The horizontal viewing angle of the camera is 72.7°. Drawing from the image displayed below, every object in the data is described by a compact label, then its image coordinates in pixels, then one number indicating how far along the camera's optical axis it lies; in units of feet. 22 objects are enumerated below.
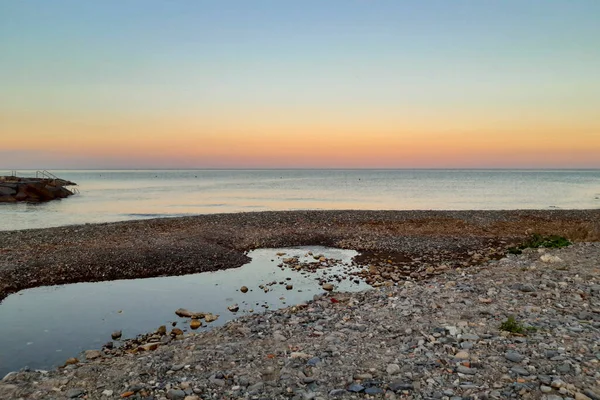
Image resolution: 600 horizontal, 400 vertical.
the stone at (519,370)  21.34
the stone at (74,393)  22.35
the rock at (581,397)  18.30
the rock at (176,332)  35.58
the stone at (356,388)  20.95
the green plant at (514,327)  26.86
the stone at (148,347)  31.48
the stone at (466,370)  21.94
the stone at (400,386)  20.90
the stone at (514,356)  22.86
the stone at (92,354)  30.81
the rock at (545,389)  19.42
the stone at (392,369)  22.63
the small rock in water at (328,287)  49.70
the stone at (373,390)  20.74
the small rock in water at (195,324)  37.63
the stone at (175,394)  21.12
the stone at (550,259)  49.97
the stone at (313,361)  24.29
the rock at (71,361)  29.89
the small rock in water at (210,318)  39.40
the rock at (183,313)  41.01
